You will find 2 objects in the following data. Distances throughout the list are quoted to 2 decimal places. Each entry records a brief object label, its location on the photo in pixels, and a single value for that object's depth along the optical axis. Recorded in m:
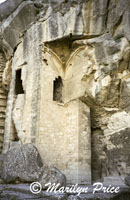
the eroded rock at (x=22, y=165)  6.48
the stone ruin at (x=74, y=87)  8.11
